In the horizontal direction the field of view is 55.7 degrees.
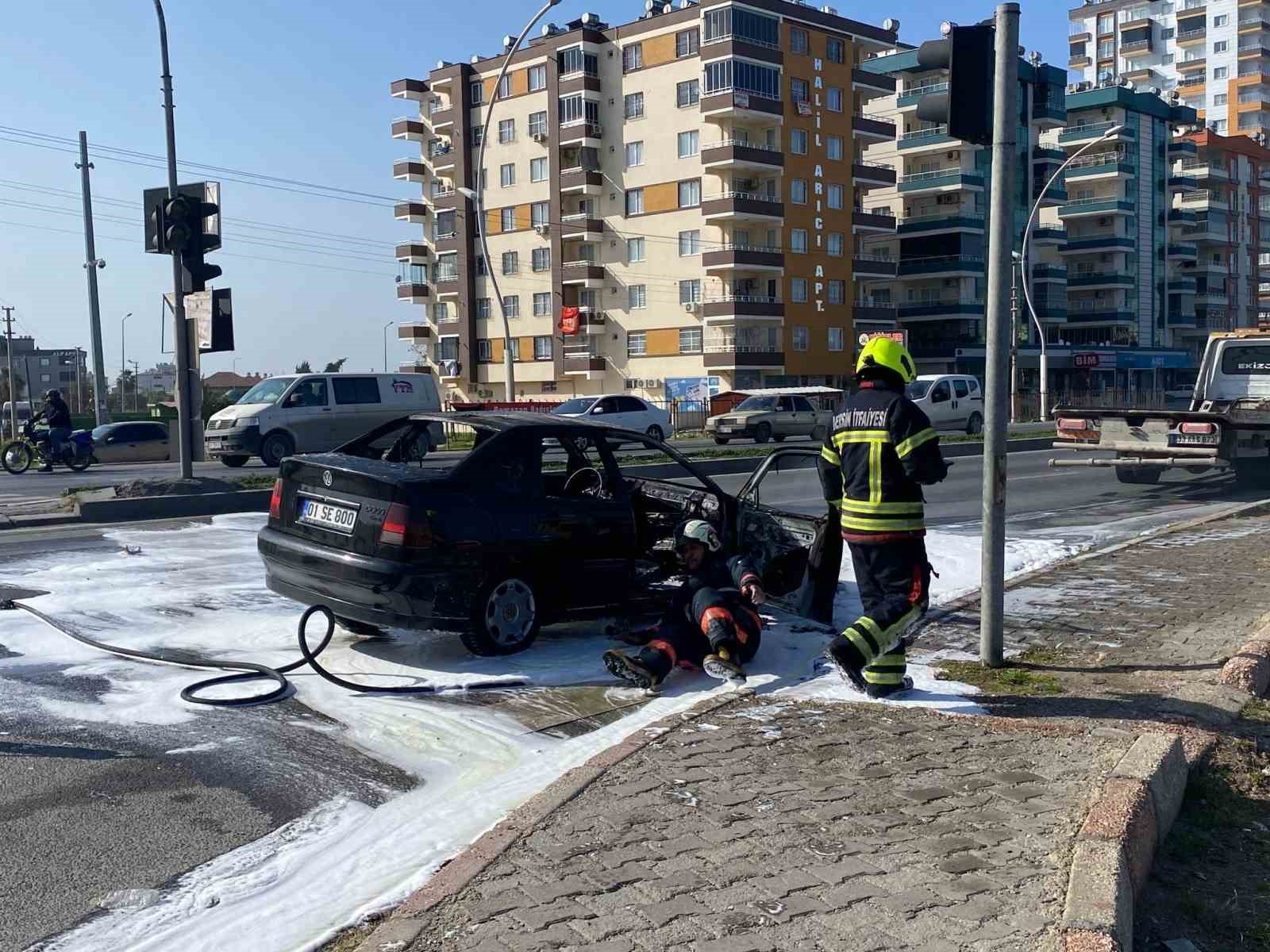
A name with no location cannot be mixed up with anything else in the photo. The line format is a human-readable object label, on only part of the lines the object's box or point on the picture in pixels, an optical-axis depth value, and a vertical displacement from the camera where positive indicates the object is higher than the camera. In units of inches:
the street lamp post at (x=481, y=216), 1214.3 +186.0
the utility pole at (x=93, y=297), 1476.4 +121.1
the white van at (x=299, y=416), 922.7 -19.7
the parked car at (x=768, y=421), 1504.7 -50.7
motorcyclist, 909.8 -20.0
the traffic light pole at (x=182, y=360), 589.7 +16.4
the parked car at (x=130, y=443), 1237.7 -50.0
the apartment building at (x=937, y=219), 2887.1 +387.2
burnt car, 255.8 -33.3
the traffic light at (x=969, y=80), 245.4 +60.8
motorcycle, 931.3 -42.9
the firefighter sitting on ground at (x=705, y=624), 249.0 -51.3
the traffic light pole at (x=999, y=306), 243.0 +14.2
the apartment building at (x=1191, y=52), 4414.4 +1239.1
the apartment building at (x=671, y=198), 2479.1 +413.4
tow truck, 605.0 -28.8
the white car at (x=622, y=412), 1364.4 -31.4
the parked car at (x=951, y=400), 1470.2 -28.1
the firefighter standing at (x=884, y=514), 225.9 -25.9
